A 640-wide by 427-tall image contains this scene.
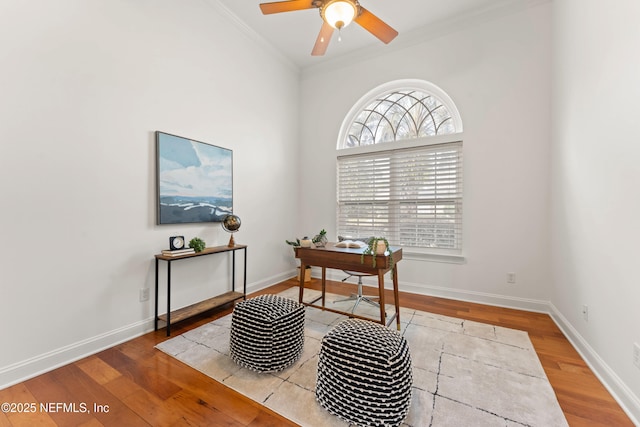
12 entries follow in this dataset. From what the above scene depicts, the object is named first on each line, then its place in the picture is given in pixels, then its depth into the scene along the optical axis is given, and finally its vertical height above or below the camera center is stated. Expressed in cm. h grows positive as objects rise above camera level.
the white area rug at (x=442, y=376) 150 -118
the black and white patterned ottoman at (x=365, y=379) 139 -93
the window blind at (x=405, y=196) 348 +22
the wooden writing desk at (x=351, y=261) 235 -50
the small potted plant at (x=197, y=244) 273 -38
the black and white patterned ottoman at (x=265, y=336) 187 -93
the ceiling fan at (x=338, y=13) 197 +159
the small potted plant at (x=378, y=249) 237 -35
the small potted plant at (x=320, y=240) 289 -34
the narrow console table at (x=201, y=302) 246 -106
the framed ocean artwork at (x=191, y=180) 263 +32
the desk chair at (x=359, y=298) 290 -111
